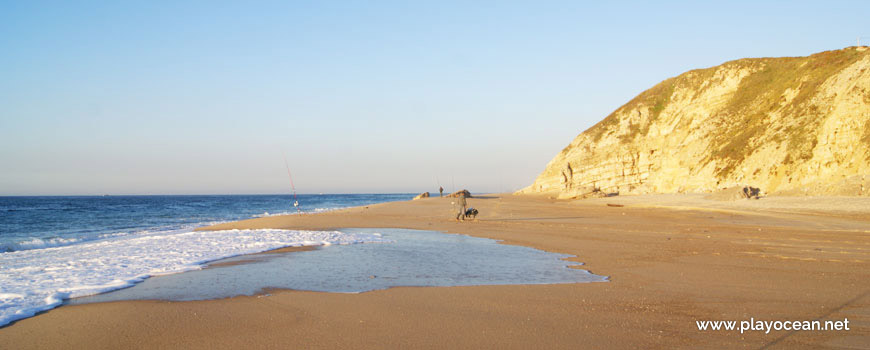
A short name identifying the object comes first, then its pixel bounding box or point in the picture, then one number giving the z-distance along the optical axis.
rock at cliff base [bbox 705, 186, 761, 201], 25.11
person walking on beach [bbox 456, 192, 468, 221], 21.88
